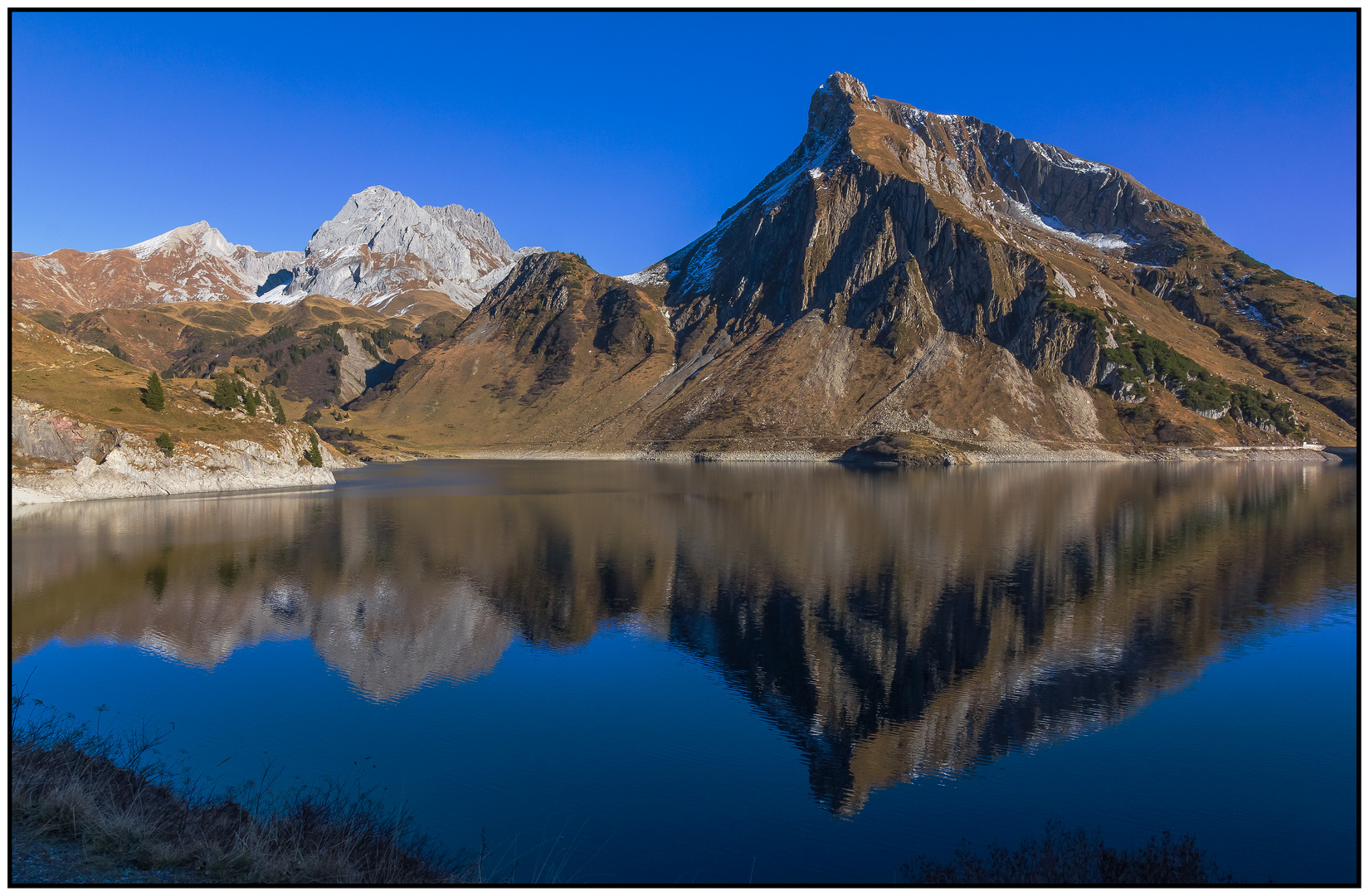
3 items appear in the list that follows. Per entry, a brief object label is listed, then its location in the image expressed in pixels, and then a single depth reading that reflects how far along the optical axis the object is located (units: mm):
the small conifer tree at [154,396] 110750
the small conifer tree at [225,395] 120062
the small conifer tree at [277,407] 146000
